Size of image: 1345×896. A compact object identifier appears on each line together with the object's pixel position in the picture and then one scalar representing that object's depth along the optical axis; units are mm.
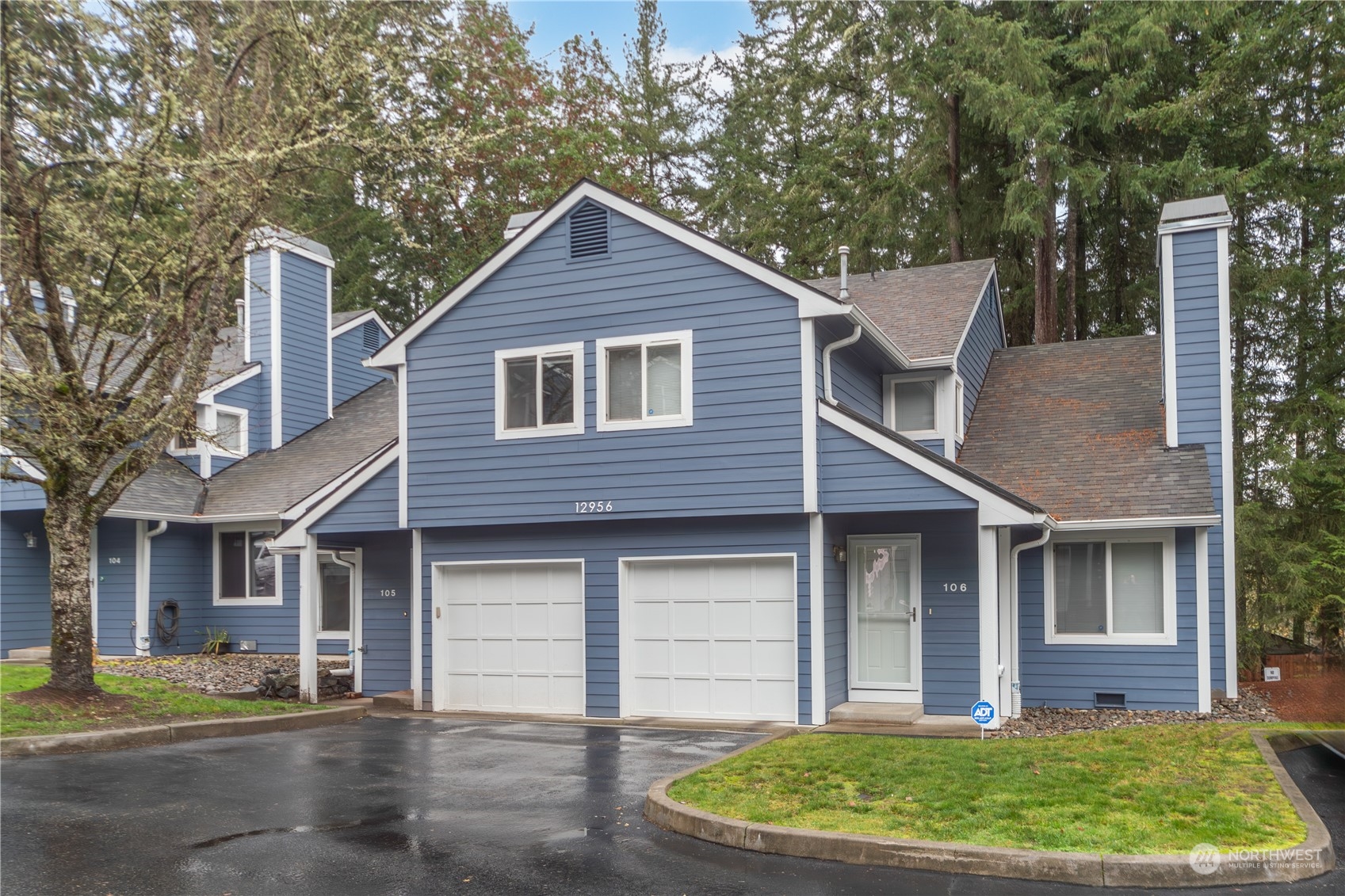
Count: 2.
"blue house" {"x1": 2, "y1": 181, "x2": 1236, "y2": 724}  13328
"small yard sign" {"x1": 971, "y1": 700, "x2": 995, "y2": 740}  11000
